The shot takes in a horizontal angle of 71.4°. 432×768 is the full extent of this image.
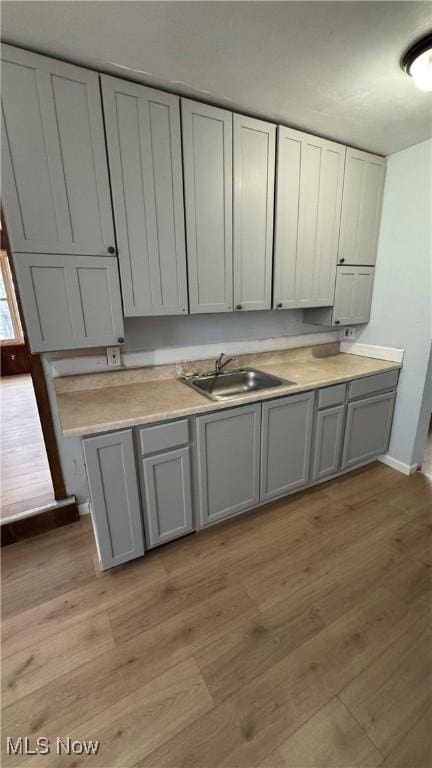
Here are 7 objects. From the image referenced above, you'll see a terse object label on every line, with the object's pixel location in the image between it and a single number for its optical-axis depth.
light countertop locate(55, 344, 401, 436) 1.45
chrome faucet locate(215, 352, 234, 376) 2.18
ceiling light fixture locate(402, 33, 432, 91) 1.23
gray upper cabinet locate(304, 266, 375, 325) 2.36
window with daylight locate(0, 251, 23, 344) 5.57
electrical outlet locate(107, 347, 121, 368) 1.88
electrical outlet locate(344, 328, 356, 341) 2.76
